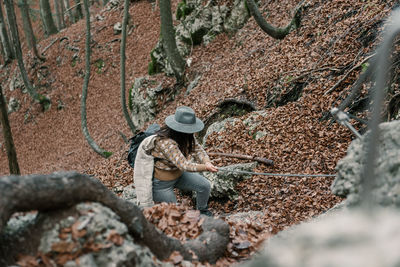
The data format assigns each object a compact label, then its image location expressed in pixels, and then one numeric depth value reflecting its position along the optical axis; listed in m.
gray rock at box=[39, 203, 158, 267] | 2.30
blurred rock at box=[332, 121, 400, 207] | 2.16
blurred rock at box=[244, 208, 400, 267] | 1.43
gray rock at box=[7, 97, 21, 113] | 20.44
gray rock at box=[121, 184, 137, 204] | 7.11
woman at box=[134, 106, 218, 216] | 4.32
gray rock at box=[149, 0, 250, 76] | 13.27
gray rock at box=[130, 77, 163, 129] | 13.79
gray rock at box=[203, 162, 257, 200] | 6.31
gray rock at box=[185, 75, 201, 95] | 12.58
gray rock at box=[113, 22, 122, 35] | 20.92
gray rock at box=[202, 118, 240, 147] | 8.32
